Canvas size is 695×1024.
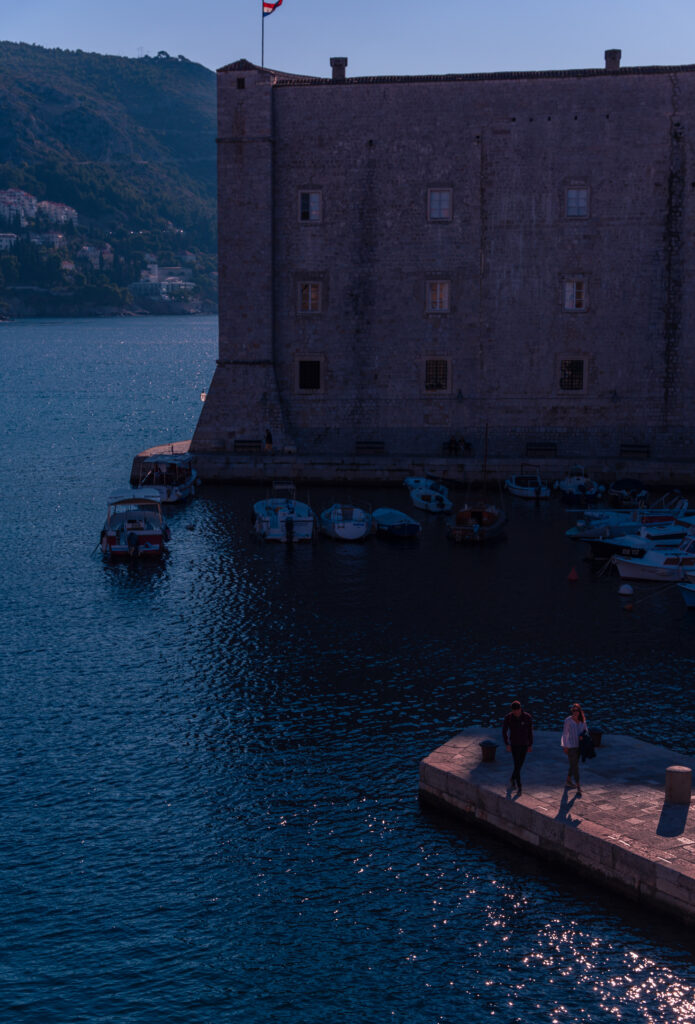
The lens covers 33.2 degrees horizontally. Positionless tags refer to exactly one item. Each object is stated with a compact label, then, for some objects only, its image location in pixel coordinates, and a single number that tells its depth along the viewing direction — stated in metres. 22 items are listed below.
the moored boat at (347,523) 51.31
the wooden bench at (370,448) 65.81
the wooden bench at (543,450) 64.75
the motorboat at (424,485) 59.97
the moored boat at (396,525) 51.50
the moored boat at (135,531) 47.16
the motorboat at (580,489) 58.41
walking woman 21.80
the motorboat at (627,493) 57.38
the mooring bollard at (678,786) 21.31
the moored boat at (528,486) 60.16
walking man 22.05
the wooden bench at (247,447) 65.88
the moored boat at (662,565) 44.09
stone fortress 62.12
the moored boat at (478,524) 50.94
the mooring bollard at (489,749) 23.55
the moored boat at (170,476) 59.54
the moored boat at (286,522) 50.72
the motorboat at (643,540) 46.16
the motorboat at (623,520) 50.12
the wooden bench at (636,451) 64.12
